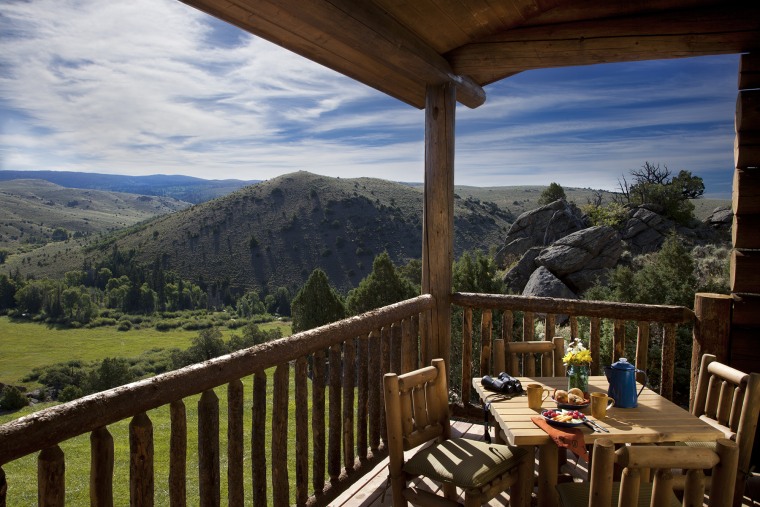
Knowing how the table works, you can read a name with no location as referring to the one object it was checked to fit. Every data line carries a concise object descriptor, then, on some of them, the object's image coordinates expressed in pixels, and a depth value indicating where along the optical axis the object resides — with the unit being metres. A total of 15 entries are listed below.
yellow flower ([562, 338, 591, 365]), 2.43
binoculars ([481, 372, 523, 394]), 2.61
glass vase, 2.47
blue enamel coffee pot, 2.38
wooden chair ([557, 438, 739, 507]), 1.36
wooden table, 2.10
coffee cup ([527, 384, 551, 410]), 2.39
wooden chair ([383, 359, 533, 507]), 2.21
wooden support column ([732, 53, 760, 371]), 3.19
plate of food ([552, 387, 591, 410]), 2.32
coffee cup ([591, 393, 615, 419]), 2.23
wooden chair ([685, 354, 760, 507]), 2.15
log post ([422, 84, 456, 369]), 3.71
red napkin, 2.01
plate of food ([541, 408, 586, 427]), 2.14
